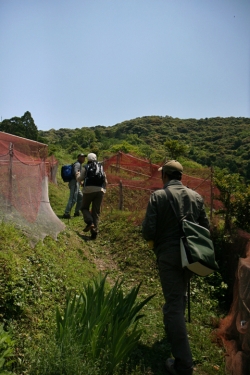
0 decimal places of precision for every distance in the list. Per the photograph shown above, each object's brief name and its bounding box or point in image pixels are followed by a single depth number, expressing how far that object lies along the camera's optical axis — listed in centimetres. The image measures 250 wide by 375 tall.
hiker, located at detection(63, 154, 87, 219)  980
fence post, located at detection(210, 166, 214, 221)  788
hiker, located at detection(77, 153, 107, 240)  769
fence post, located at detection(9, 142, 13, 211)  553
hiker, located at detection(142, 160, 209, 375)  369
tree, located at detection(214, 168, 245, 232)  698
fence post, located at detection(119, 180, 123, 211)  1036
